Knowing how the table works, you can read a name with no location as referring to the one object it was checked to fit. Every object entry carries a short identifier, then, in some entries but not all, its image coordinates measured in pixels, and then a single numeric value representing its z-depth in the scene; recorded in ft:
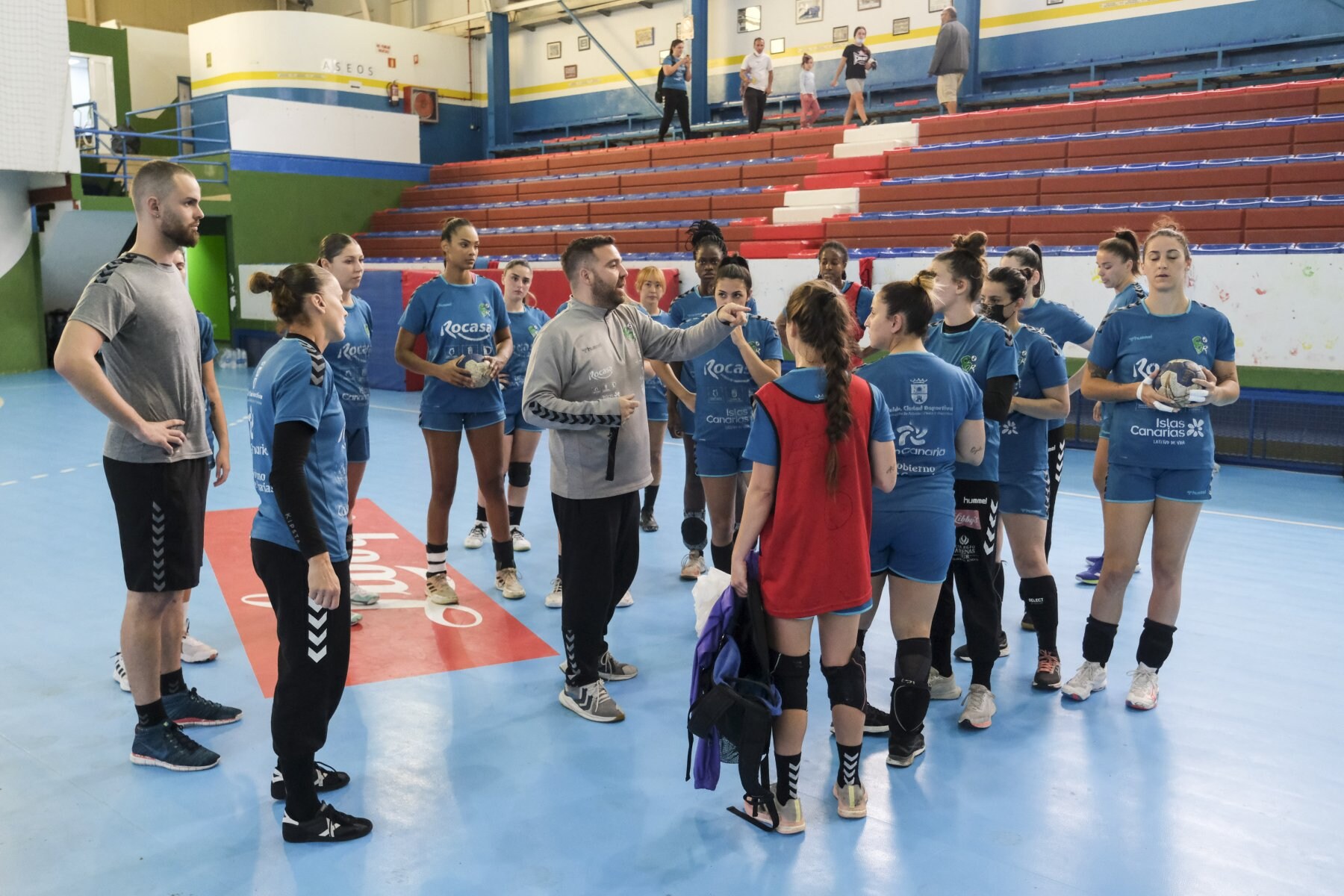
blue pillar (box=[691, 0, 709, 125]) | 62.59
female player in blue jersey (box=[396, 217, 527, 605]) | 16.94
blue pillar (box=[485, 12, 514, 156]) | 72.54
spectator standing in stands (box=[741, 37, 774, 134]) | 54.65
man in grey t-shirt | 10.86
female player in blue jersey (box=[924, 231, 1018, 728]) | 12.10
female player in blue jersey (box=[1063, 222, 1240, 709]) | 12.28
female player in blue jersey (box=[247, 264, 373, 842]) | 9.04
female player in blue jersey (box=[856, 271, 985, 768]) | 10.69
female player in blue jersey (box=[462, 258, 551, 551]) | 20.26
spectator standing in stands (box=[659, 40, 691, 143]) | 56.95
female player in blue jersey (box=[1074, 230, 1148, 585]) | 15.60
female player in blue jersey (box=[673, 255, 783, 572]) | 15.66
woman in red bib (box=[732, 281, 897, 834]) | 9.46
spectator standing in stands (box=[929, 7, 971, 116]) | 47.24
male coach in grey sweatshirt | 12.27
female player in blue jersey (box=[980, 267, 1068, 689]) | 13.08
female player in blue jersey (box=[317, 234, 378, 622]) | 15.62
